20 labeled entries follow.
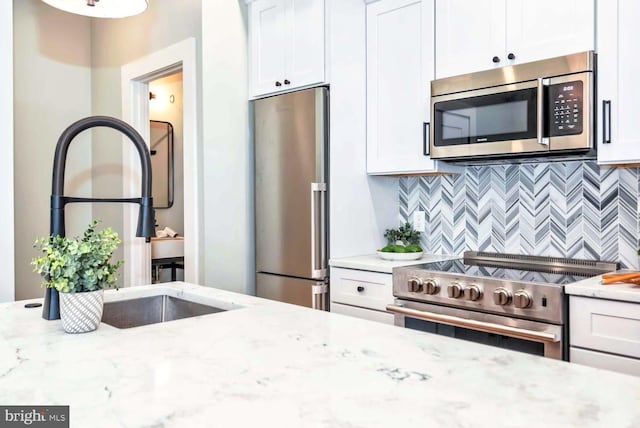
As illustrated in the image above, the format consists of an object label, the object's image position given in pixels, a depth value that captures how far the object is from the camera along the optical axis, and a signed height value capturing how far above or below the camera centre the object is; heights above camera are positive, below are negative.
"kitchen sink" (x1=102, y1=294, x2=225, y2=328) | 1.77 -0.39
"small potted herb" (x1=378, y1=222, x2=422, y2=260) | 2.90 -0.27
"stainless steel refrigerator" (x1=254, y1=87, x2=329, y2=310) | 2.96 +0.02
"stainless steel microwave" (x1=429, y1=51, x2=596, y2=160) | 2.23 +0.41
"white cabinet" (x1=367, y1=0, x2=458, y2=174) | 2.80 +0.64
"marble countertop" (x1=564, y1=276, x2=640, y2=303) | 1.86 -0.34
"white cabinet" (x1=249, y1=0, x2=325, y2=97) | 3.00 +0.93
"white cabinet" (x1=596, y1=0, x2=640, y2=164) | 2.10 +0.48
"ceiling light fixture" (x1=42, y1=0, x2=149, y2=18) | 2.06 +0.78
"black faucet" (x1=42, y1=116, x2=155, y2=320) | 1.46 +0.03
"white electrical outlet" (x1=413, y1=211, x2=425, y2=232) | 3.27 -0.14
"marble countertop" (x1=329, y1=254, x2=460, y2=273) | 2.70 -0.34
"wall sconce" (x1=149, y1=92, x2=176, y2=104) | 5.05 +0.99
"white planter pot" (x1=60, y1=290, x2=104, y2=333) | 1.29 -0.27
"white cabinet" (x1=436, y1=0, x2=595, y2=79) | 2.25 +0.78
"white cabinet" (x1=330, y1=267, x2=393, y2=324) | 2.68 -0.50
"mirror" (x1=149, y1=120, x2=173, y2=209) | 4.95 +0.37
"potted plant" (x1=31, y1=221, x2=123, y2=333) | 1.30 -0.18
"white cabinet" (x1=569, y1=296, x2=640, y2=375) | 1.87 -0.50
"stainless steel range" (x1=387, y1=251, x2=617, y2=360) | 2.06 -0.44
